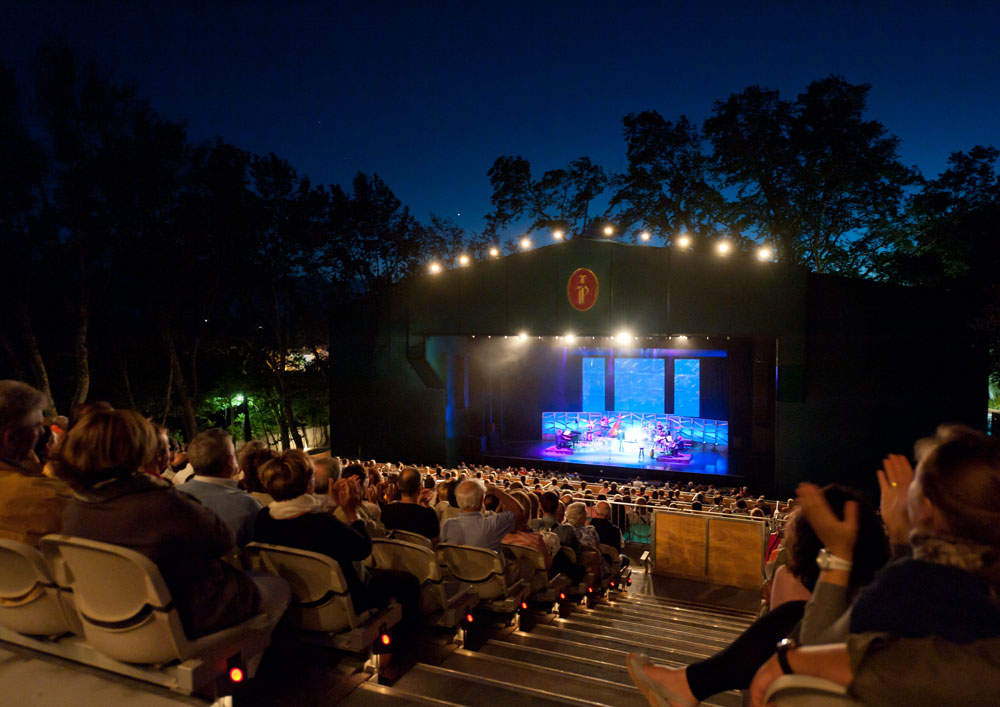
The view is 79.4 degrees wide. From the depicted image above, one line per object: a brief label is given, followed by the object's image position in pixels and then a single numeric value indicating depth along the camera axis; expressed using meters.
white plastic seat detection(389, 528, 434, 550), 3.31
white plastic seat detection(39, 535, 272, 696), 1.82
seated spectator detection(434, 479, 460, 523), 4.48
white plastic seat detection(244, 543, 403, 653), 2.36
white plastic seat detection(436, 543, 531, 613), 3.34
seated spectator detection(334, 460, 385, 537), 3.26
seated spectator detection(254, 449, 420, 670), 2.47
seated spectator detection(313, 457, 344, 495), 3.85
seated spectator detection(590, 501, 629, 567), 5.92
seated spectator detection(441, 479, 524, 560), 3.59
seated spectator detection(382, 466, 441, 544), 3.62
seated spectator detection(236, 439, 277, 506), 3.37
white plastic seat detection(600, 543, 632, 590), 5.67
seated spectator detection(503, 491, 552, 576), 3.88
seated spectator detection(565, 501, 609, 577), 4.93
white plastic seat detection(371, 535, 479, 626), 2.94
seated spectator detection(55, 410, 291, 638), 1.88
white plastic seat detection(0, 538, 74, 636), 2.04
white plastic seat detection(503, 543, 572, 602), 3.86
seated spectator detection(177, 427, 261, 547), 2.64
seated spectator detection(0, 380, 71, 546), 2.14
